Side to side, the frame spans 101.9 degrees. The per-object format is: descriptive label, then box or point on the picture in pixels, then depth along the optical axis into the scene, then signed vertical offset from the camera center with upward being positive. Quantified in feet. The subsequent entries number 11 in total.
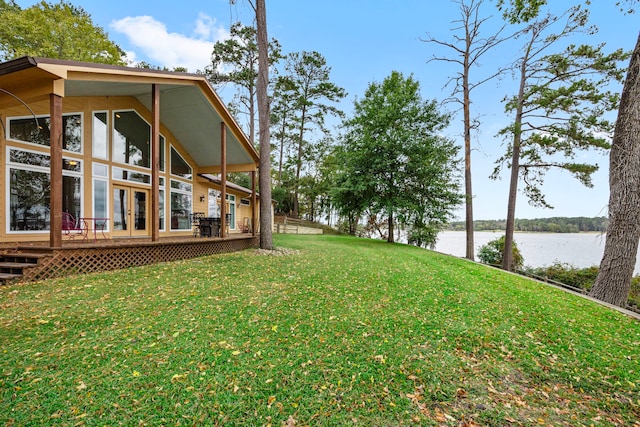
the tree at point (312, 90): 77.25 +38.26
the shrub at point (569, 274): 37.93 -9.47
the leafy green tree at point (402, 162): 47.80 +9.78
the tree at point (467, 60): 42.32 +26.21
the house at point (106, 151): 18.06 +6.79
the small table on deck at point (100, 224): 26.10 -1.02
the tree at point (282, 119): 79.77 +30.49
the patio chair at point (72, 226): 23.58 -1.15
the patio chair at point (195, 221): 38.35 -1.08
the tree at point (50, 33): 54.95 +40.18
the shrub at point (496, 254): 48.29 -7.78
